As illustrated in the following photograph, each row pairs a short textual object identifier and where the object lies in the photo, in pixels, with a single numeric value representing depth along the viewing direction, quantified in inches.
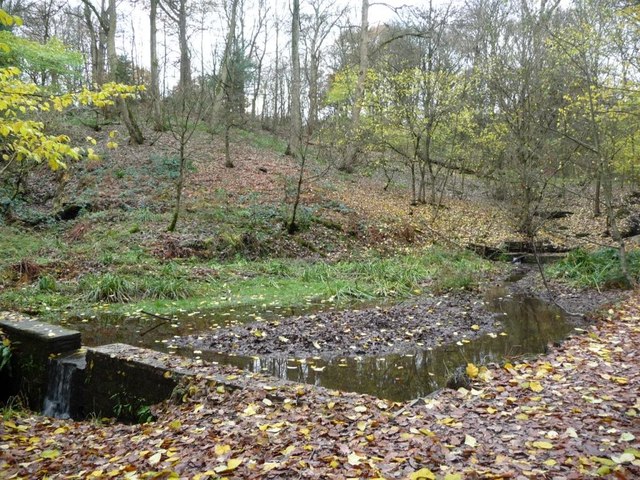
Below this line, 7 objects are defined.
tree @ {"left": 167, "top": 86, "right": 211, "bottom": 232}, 520.8
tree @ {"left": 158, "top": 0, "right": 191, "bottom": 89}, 947.3
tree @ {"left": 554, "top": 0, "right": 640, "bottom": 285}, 363.6
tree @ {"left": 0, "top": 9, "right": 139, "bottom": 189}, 172.2
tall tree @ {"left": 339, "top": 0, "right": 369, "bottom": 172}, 834.2
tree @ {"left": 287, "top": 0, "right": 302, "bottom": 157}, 896.3
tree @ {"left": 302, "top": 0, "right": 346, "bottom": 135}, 989.2
